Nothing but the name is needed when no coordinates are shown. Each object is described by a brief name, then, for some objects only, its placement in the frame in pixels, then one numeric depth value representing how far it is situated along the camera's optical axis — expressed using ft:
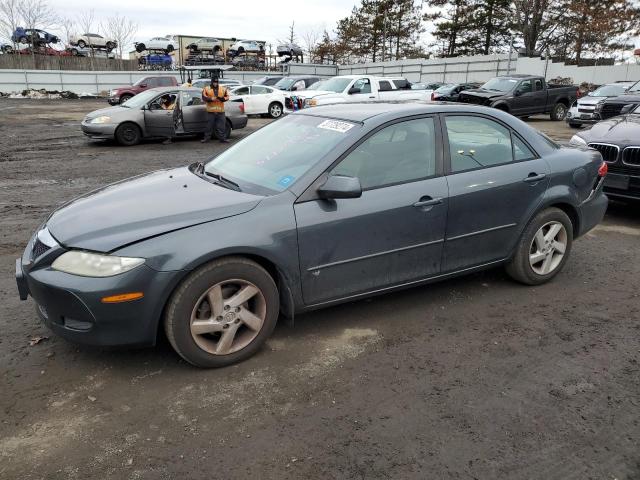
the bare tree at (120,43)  208.54
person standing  44.75
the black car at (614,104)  47.40
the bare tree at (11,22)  166.50
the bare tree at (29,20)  169.58
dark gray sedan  9.52
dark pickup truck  63.67
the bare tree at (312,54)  210.38
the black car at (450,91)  74.50
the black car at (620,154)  20.22
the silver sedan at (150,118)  42.68
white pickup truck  60.08
